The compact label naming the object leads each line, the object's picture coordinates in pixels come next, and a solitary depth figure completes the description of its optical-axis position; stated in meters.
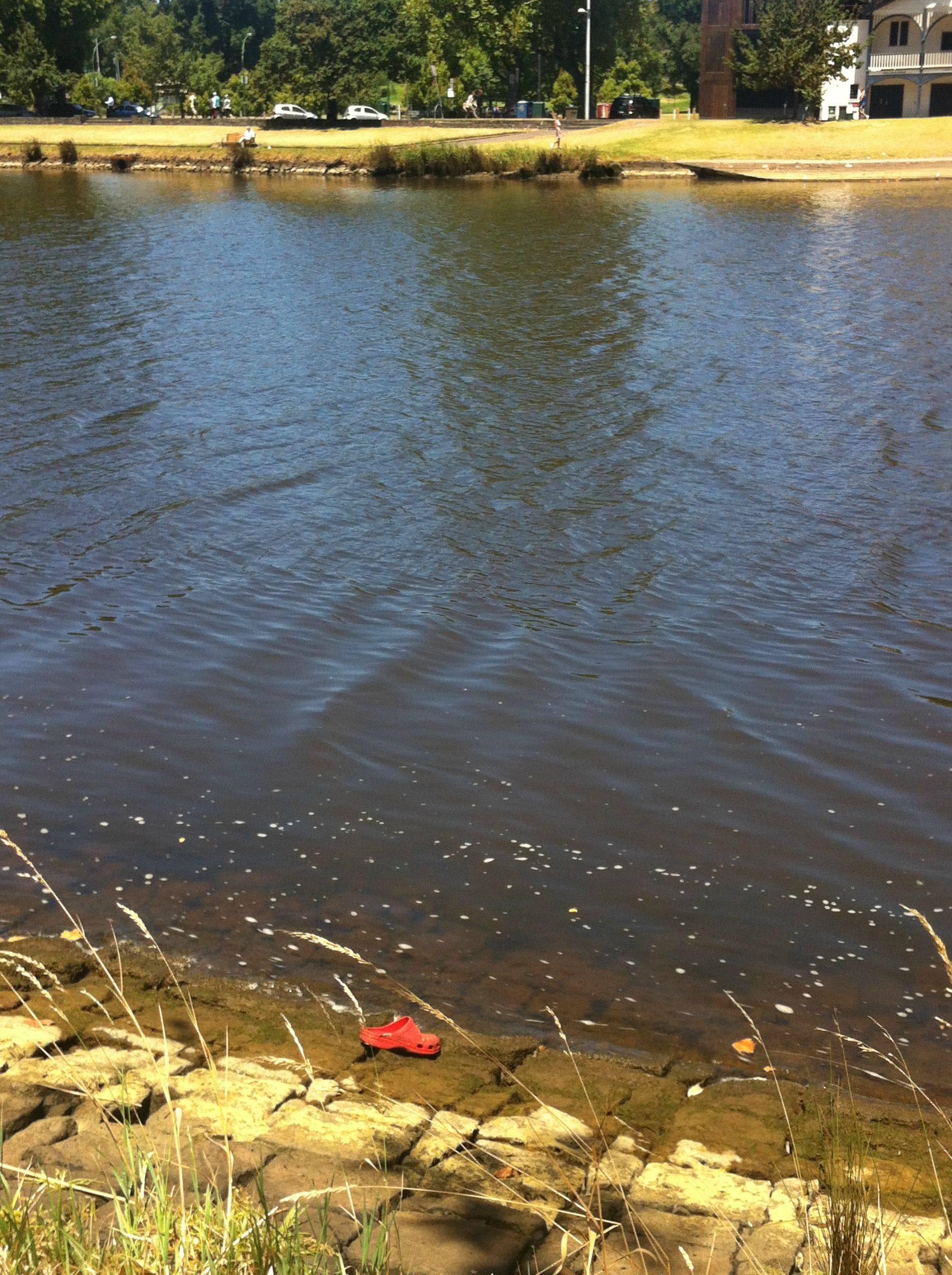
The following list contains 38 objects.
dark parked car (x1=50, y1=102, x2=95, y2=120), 93.34
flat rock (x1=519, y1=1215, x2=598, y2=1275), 3.89
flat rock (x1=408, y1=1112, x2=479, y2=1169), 4.61
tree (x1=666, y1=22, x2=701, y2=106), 97.81
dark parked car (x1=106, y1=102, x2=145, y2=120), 96.78
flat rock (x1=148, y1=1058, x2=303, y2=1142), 4.68
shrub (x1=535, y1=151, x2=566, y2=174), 60.25
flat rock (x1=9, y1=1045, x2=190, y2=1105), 4.93
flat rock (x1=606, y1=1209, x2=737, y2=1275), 3.94
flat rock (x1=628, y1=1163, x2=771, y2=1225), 4.41
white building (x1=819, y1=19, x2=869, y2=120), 70.81
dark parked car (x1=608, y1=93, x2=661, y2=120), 79.50
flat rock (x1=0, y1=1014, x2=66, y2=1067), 5.18
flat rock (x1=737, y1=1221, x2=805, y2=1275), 4.00
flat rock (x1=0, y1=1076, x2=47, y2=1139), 4.59
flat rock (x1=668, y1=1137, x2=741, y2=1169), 4.73
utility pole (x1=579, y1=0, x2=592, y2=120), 75.38
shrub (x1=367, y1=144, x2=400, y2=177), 63.97
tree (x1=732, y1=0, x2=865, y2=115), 68.06
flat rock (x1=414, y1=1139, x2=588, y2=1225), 4.24
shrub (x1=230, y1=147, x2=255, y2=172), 69.69
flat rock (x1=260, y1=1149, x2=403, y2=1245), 3.88
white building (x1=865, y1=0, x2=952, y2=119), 71.19
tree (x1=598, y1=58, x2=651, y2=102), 82.88
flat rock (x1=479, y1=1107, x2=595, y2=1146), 4.79
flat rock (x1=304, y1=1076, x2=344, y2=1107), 4.97
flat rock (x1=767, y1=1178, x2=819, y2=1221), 4.32
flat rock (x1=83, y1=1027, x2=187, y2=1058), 5.34
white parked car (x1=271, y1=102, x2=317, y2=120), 84.19
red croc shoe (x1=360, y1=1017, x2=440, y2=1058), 5.51
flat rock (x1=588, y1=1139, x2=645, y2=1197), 4.48
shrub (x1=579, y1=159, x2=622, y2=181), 59.22
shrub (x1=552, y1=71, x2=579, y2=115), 80.69
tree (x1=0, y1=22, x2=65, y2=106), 91.31
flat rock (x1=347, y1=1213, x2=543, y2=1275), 3.83
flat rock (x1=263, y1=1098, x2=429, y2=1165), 4.61
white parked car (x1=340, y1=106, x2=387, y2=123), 83.25
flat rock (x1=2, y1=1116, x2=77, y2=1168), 4.30
